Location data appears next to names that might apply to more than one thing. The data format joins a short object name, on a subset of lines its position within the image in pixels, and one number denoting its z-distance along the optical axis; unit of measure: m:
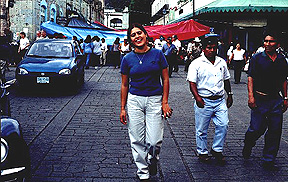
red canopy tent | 22.55
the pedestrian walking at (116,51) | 21.18
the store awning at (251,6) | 20.69
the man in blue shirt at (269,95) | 5.04
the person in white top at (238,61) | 15.39
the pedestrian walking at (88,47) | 20.16
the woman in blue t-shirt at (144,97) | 4.35
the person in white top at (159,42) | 20.34
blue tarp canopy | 22.92
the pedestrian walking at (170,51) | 16.25
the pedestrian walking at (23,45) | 18.94
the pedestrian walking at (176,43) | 19.48
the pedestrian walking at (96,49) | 20.80
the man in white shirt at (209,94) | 5.08
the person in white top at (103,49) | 23.67
